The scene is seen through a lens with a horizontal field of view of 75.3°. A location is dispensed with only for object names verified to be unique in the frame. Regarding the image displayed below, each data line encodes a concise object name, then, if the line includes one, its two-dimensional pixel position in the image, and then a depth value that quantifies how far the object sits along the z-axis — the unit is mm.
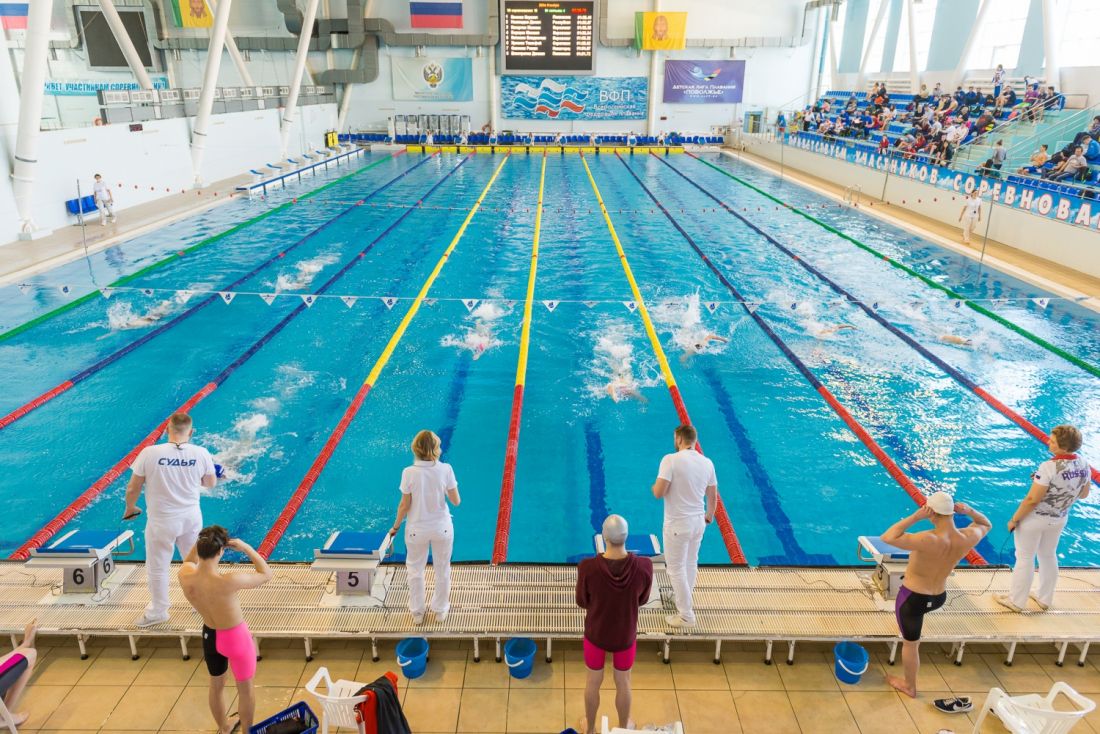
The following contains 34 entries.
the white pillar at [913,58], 22625
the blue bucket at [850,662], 3510
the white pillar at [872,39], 24703
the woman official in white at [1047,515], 3564
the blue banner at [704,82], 29719
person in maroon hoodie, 2906
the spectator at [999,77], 19281
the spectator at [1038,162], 13852
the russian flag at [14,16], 20000
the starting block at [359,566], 3848
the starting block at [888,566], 3908
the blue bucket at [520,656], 3521
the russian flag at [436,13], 28625
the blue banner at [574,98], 29812
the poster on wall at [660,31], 27938
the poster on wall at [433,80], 29516
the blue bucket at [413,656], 3504
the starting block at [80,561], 3848
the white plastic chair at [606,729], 2545
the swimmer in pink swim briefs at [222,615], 2900
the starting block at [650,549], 3857
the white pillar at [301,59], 21250
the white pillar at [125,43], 17641
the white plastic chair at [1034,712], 2826
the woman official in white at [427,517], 3418
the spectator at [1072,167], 12716
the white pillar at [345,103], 29328
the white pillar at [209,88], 16516
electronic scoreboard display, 27828
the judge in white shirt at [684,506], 3475
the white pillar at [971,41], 19078
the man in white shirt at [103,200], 13719
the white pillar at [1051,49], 16942
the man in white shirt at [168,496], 3457
